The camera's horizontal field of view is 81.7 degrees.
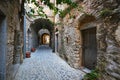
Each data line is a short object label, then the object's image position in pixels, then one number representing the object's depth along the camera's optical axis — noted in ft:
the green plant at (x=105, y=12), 4.87
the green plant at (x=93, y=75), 5.79
